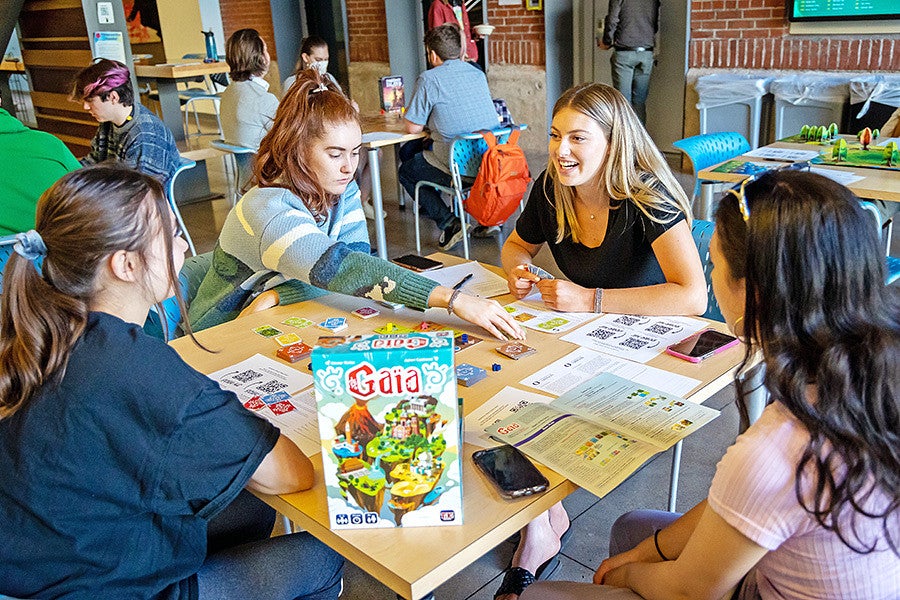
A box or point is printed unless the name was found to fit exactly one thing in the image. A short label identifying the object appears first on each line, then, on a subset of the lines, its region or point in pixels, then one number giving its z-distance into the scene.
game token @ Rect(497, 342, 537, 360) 1.73
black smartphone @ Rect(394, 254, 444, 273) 2.30
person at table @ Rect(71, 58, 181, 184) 4.12
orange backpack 4.32
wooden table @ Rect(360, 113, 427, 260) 4.41
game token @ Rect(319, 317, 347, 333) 1.92
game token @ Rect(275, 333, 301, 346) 1.86
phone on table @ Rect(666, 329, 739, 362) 1.68
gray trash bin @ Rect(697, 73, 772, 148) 6.21
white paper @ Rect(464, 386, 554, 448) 1.41
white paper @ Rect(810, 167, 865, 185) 2.99
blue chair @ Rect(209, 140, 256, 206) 4.84
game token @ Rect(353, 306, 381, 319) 2.01
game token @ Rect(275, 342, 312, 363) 1.77
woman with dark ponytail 1.13
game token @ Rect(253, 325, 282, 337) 1.93
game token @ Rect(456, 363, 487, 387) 1.61
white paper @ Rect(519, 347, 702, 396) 1.57
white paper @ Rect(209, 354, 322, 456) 1.46
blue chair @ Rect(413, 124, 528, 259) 4.63
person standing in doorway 6.49
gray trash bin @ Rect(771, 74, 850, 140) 5.87
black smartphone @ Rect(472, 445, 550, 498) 1.23
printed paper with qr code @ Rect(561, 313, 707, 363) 1.74
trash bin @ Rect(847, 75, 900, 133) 5.55
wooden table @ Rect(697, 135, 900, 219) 2.81
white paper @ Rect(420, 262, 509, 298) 2.15
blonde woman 1.97
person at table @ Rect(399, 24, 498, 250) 4.77
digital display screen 5.65
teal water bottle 7.04
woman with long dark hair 0.96
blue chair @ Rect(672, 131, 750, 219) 3.57
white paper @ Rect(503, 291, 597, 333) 1.89
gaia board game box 1.01
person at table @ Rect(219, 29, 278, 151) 4.86
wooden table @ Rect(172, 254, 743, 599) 1.09
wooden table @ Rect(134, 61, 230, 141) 6.22
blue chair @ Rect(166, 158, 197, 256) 3.82
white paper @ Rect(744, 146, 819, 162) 3.43
